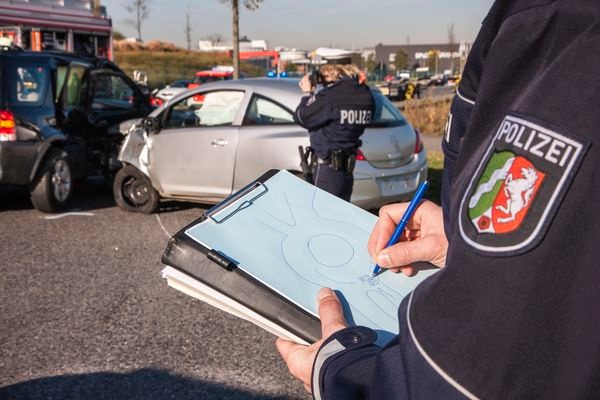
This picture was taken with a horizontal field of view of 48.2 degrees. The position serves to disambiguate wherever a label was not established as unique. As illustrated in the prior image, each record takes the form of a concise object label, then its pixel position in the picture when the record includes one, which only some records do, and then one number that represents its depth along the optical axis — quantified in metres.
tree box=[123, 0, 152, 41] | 42.00
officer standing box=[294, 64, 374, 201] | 5.24
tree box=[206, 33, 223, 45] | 62.19
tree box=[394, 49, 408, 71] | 70.44
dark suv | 6.65
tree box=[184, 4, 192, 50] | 52.16
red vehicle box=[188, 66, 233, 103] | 27.48
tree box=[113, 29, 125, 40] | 55.78
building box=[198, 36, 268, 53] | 56.69
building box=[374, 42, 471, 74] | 75.44
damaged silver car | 6.25
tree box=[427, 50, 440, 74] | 65.22
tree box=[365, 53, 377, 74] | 65.44
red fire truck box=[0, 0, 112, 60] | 14.30
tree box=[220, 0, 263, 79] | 18.30
